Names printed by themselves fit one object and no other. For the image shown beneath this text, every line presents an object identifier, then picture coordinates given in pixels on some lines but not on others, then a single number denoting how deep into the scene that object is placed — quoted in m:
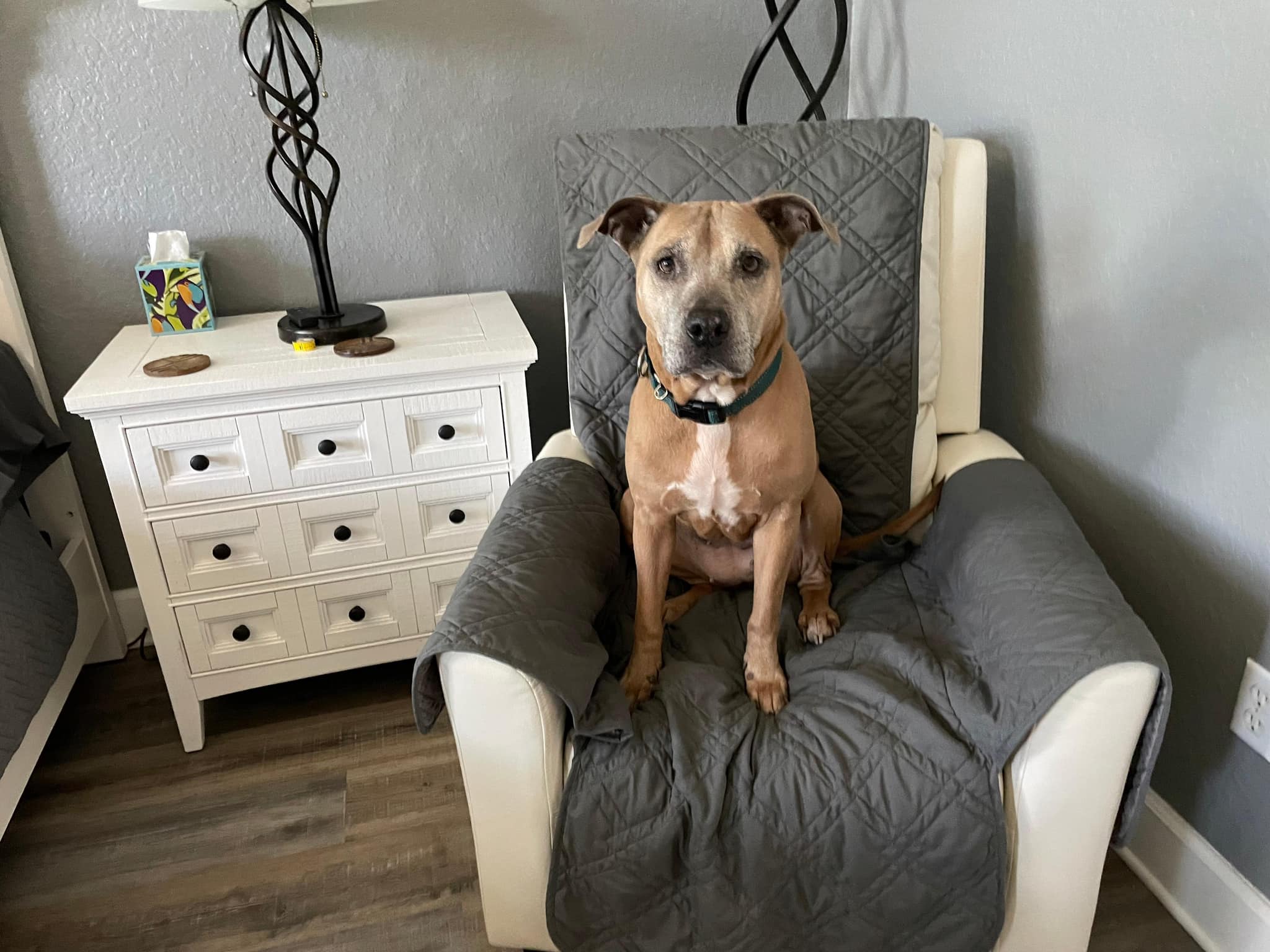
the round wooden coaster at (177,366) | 1.54
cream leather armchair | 1.06
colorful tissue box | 1.75
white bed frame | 1.74
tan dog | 1.22
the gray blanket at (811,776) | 1.12
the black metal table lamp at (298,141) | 1.54
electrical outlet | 1.23
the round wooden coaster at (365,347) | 1.62
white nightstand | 1.57
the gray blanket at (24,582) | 1.47
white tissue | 1.78
